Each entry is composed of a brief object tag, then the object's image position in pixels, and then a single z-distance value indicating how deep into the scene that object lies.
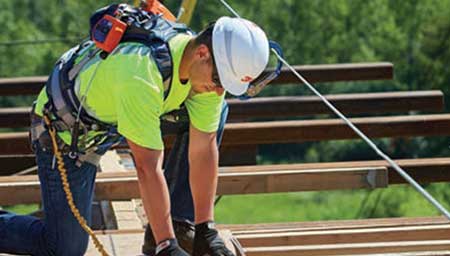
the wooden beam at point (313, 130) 15.63
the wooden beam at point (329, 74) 18.94
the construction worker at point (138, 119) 9.66
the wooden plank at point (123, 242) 11.20
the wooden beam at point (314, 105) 17.48
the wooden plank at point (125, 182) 12.83
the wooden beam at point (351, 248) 12.09
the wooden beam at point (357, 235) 12.88
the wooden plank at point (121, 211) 12.90
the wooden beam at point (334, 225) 13.33
